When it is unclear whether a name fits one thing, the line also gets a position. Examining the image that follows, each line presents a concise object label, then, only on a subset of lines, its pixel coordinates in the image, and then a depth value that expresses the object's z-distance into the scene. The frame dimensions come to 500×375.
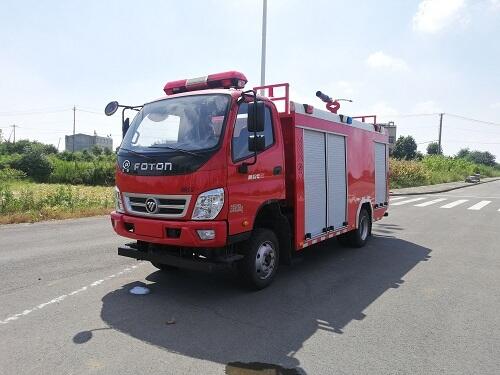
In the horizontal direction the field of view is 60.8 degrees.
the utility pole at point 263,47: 16.69
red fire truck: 5.02
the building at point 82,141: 135.12
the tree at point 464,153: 116.21
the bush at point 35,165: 38.97
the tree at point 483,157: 112.83
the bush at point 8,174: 15.55
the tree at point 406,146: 73.06
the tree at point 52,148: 83.92
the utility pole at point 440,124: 66.19
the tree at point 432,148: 89.85
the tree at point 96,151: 70.94
